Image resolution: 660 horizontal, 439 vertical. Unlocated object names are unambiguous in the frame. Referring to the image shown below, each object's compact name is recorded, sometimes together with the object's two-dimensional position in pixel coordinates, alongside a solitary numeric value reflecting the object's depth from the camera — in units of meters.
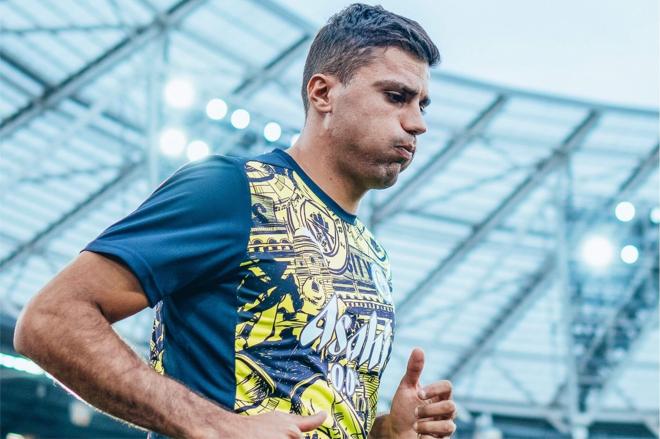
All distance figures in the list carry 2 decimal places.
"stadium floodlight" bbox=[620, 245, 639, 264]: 20.69
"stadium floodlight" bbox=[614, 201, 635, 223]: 19.98
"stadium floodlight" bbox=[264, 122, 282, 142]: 15.73
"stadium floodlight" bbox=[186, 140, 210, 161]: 15.96
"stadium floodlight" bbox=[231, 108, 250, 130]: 15.94
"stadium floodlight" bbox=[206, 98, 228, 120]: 15.89
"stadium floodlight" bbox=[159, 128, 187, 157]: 15.79
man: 2.21
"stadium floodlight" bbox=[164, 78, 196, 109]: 15.55
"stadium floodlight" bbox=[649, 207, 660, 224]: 20.27
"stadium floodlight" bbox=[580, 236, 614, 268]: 20.44
